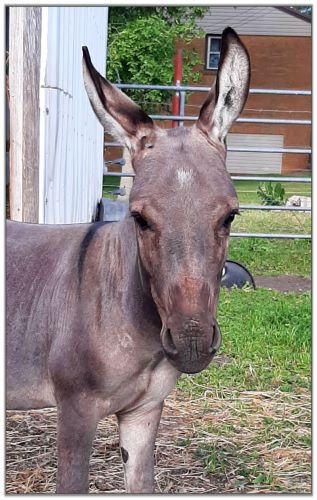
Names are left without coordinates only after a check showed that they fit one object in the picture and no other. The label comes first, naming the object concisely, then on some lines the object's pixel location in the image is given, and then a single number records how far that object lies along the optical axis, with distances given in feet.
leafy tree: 55.57
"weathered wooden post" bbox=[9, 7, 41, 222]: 15.81
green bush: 43.52
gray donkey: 8.00
